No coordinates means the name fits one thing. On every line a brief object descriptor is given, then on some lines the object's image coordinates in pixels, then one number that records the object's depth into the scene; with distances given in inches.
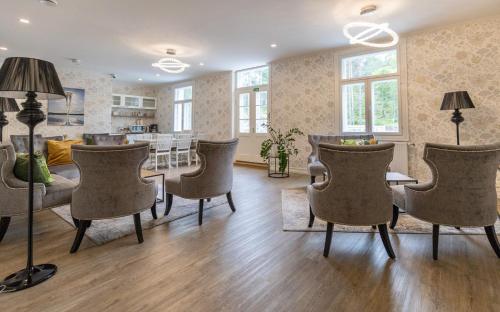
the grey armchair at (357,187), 75.6
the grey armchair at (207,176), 108.3
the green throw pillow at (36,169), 91.8
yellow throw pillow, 162.4
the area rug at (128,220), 97.1
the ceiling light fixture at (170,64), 220.9
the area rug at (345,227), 100.7
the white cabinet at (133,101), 352.8
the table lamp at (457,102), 150.1
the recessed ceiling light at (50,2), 134.3
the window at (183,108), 353.1
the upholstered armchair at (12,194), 86.7
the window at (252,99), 275.0
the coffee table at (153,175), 125.7
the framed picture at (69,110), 279.1
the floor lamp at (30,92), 62.0
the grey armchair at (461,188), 73.4
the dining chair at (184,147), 264.7
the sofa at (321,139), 175.5
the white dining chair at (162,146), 242.8
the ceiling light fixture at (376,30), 130.8
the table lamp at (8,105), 126.5
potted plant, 220.2
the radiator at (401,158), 188.1
